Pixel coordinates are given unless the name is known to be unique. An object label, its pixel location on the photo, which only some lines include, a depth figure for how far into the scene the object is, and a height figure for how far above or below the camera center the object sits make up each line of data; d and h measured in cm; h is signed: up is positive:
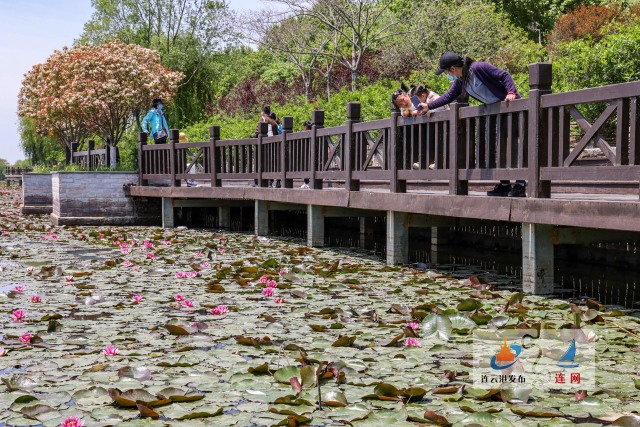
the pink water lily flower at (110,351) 486 -102
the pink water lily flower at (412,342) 505 -102
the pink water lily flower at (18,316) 601 -100
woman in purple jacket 788 +88
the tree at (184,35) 3722 +639
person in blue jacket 1809 +116
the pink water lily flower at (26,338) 518 -100
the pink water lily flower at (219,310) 617 -100
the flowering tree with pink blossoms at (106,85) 2452 +280
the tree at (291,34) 3141 +541
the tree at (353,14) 2800 +555
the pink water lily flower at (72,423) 349 -104
